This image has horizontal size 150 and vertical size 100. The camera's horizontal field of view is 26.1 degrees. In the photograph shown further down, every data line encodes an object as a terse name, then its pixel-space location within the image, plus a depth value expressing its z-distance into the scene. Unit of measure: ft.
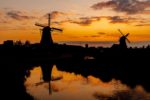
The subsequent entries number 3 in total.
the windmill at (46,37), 344.08
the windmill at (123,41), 326.05
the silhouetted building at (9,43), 389.07
